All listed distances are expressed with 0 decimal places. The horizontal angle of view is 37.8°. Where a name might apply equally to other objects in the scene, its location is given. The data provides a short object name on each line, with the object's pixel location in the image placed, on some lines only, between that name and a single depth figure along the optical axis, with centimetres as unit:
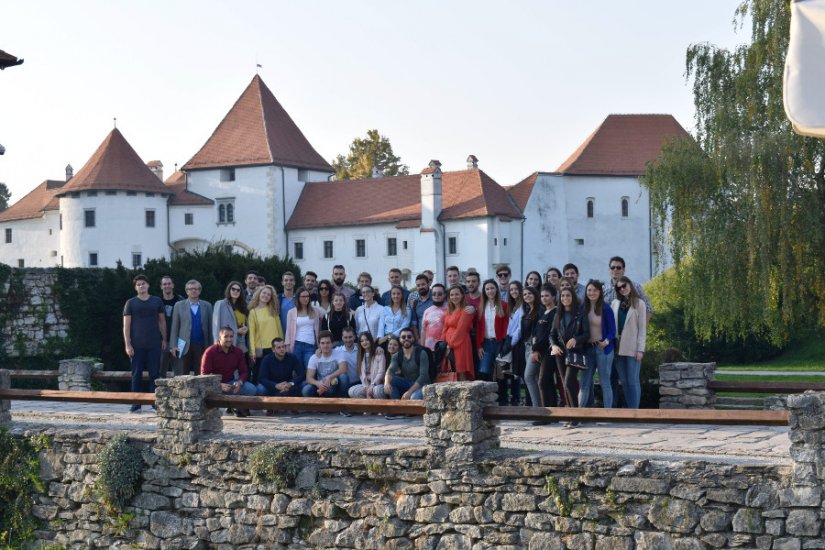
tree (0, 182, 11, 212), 10125
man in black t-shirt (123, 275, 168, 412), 1476
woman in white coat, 1262
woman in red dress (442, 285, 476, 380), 1318
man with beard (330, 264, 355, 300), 1530
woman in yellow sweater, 1433
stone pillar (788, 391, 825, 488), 846
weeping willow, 2356
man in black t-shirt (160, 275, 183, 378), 1506
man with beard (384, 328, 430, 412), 1320
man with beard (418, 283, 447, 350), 1362
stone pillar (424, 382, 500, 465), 1009
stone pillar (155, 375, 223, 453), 1166
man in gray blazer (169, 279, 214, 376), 1470
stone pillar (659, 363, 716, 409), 1338
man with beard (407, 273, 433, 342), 1414
